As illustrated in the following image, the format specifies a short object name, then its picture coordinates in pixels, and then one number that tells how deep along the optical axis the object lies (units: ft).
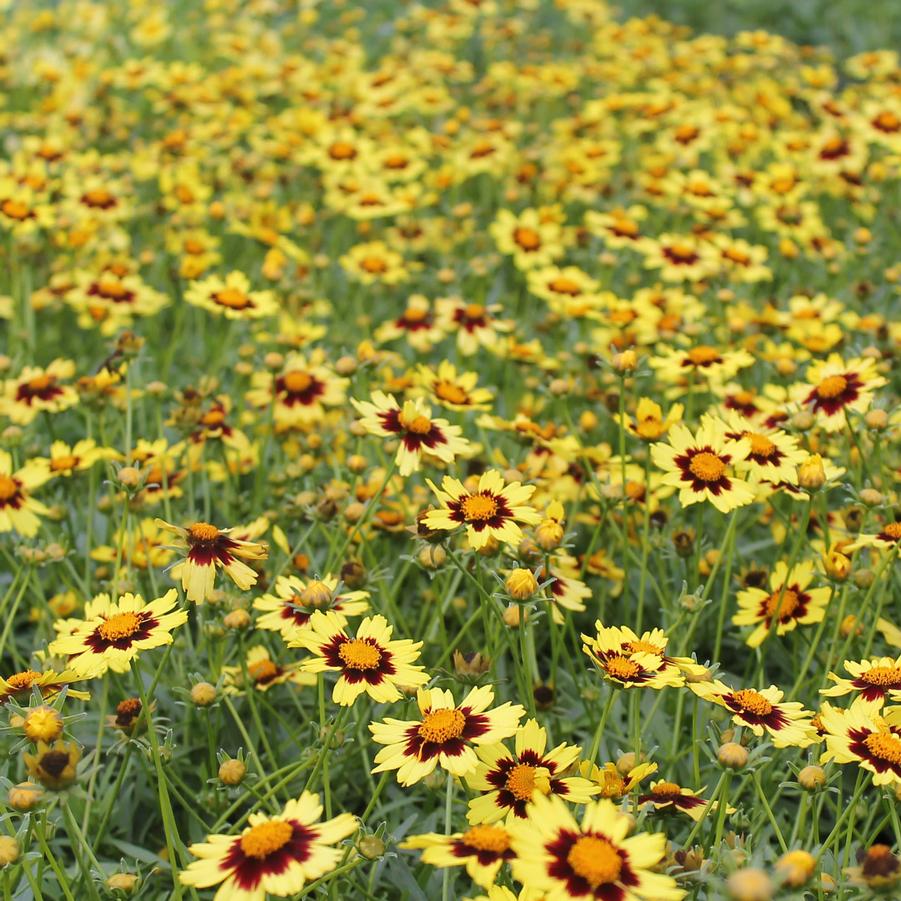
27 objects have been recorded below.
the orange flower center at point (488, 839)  3.51
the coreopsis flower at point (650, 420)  4.32
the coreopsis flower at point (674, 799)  3.75
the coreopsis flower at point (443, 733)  3.60
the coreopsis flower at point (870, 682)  3.81
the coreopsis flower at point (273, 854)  3.45
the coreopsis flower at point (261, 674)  4.14
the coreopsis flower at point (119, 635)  3.74
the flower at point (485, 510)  3.86
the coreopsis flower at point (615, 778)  3.71
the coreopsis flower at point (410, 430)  4.09
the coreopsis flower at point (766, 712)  3.69
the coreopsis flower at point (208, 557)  3.77
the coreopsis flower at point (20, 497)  4.29
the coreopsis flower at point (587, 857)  3.42
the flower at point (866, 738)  3.64
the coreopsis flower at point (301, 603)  3.86
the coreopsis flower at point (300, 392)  4.70
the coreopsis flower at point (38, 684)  3.75
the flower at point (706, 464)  4.03
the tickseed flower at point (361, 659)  3.71
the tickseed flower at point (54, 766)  3.51
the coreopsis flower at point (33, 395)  4.61
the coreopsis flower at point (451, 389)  4.45
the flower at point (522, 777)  3.62
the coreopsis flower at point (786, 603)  4.20
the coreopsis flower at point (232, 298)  4.83
